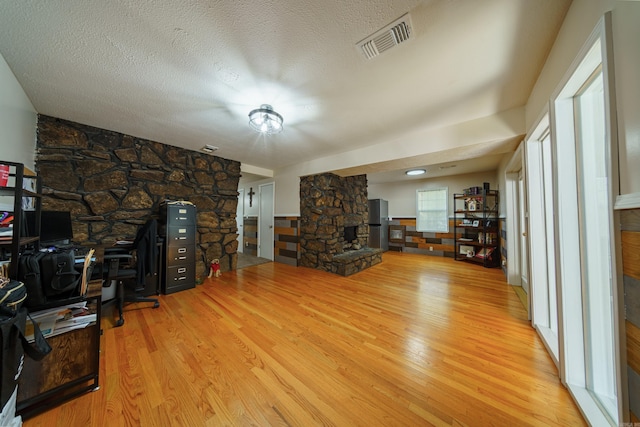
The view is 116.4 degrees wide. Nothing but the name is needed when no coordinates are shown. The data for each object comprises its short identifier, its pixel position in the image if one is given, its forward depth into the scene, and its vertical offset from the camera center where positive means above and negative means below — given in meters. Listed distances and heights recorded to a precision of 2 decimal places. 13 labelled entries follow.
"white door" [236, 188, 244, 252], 5.75 -0.03
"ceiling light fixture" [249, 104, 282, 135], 1.98 +1.03
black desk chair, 2.00 -0.49
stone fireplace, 3.83 -0.17
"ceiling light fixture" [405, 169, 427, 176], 4.66 +1.12
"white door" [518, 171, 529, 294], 2.90 -0.44
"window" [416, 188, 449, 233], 5.31 +0.24
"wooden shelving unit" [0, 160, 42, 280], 0.98 -0.06
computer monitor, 1.91 -0.10
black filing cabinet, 2.78 -0.39
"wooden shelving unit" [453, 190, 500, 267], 4.22 -0.21
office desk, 1.08 -0.92
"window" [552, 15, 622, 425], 1.13 -0.15
